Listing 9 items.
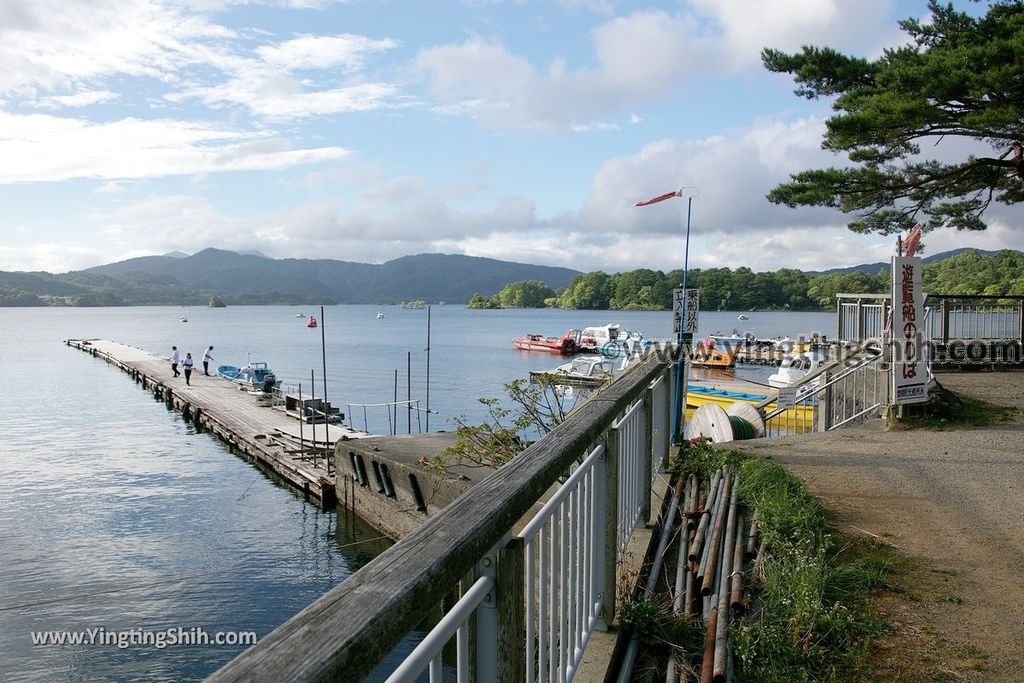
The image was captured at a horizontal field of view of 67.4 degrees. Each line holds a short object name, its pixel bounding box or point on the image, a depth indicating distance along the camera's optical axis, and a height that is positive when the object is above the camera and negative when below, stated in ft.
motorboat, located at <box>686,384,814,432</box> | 89.32 -9.51
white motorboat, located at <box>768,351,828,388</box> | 120.67 -8.52
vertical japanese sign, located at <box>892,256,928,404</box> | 38.55 -0.77
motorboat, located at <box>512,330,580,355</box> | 260.21 -9.93
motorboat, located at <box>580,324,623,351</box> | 246.68 -6.85
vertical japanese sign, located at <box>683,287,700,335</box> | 35.09 +0.28
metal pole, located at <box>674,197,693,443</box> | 28.99 -3.07
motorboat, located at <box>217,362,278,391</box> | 140.32 -12.18
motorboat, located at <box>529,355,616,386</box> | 128.88 -9.76
